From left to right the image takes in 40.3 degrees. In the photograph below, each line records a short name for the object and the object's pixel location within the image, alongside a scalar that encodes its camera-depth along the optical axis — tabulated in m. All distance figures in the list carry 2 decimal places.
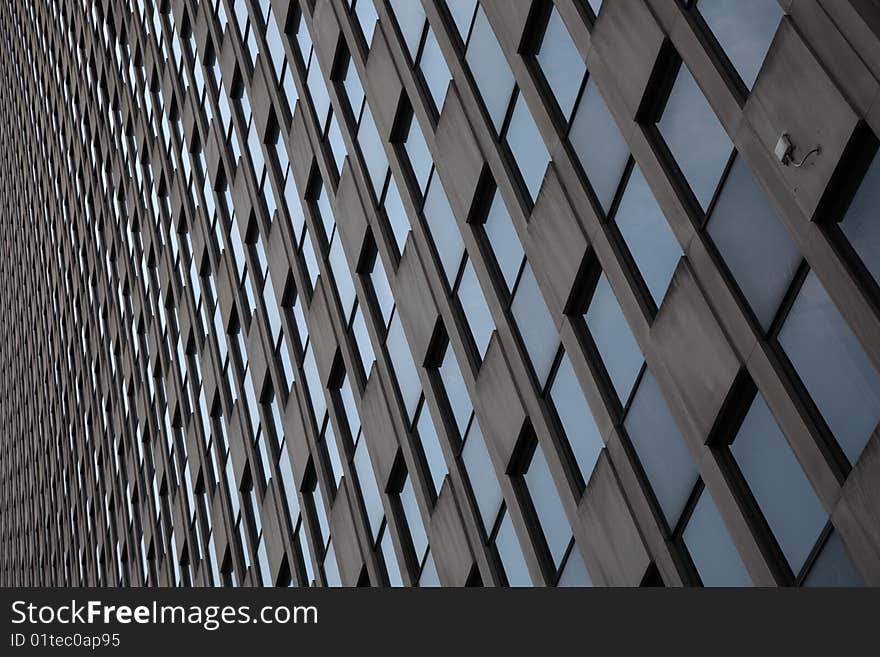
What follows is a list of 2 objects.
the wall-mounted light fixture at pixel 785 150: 13.78
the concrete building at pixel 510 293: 13.77
